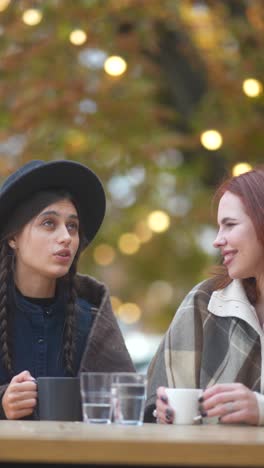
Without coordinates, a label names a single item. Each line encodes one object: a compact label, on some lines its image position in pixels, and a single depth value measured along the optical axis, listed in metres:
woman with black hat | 6.08
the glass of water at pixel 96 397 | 4.66
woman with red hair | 5.71
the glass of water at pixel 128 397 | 4.65
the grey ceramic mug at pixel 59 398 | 5.06
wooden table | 3.78
